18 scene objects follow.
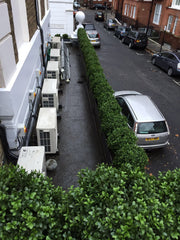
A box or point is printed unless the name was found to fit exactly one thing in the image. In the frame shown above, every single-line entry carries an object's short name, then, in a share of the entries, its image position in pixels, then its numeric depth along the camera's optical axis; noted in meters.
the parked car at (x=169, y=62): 14.69
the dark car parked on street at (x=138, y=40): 21.33
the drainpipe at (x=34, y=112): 7.26
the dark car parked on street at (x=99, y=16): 39.22
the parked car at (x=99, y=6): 55.78
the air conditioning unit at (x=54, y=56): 13.87
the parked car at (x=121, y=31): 25.22
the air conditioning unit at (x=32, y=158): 5.50
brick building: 21.83
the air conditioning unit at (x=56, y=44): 17.50
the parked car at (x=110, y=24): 31.14
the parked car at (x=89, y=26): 24.97
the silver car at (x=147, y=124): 7.31
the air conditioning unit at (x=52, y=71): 11.62
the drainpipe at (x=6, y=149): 5.11
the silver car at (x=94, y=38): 21.31
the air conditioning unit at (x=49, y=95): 9.30
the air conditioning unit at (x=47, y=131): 6.98
